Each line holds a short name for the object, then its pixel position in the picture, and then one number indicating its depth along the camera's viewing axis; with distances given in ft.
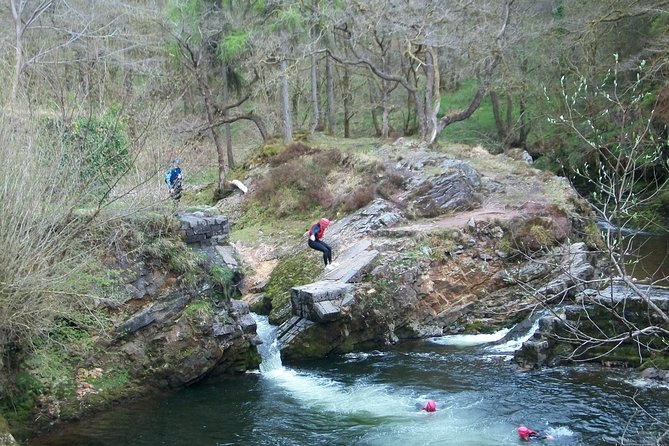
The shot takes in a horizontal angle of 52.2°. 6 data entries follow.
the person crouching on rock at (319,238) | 61.98
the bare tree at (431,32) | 91.50
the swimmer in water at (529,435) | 36.76
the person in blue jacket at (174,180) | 53.57
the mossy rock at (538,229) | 63.87
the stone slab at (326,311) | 53.67
